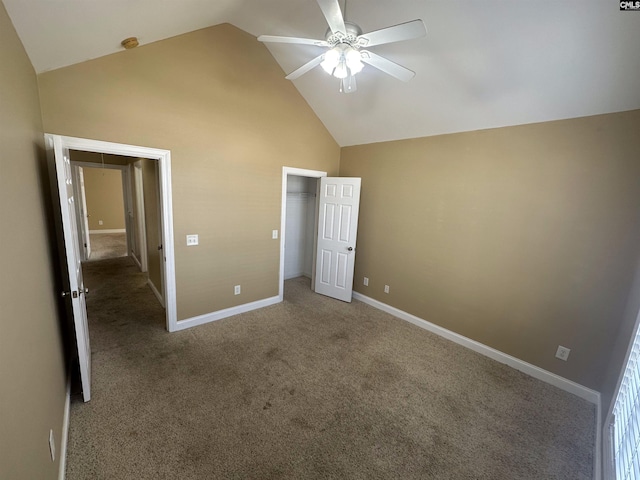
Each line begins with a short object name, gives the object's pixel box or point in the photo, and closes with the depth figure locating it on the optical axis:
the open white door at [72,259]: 1.85
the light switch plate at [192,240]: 3.07
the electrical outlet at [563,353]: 2.53
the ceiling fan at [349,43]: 1.47
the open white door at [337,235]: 4.06
